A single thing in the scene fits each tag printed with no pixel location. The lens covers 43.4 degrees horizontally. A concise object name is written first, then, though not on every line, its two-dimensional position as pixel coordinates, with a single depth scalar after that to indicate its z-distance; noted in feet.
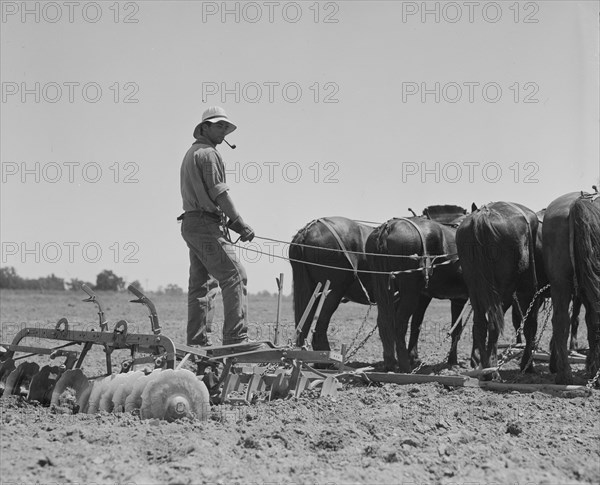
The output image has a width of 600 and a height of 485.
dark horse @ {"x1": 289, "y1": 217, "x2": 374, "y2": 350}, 33.99
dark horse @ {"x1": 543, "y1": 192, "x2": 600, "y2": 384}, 25.29
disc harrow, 17.54
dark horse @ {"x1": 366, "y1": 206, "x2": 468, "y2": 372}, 30.50
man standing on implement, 21.85
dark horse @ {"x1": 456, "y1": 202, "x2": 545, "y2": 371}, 28.25
